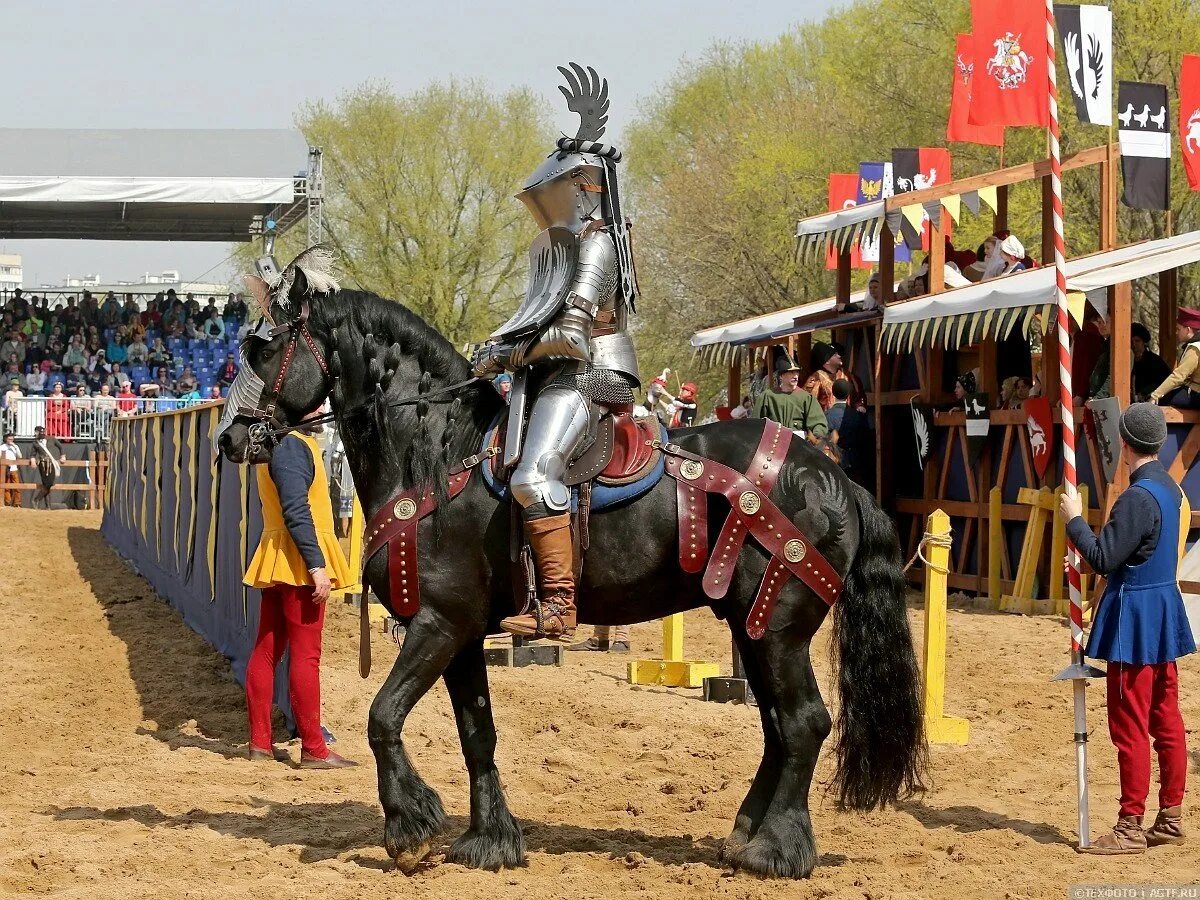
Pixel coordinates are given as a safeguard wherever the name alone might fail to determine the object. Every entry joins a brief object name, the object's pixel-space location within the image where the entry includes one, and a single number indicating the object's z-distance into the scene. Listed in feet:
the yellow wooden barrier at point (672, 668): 33.78
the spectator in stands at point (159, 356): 124.06
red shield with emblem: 46.03
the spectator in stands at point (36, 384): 111.14
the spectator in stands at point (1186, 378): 41.34
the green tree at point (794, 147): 98.27
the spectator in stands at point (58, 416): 95.45
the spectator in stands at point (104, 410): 95.81
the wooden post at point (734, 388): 76.74
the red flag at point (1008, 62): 50.31
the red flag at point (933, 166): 68.72
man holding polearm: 20.67
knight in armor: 19.60
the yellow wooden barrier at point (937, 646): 28.35
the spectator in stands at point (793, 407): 50.57
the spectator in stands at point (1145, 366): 45.60
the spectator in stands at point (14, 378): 108.78
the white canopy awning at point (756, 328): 67.41
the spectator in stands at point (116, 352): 125.08
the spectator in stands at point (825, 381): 56.90
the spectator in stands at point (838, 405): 55.36
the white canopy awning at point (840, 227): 57.11
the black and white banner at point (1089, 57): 49.01
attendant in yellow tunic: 25.85
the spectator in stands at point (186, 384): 107.45
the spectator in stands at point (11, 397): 94.64
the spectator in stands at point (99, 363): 121.70
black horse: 19.92
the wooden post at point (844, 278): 62.69
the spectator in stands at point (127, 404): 97.23
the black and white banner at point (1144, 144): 47.29
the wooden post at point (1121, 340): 43.14
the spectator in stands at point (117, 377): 108.92
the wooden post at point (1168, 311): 49.90
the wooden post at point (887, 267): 56.59
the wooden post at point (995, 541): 48.11
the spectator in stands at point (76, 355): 121.29
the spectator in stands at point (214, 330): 127.13
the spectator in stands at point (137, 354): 124.55
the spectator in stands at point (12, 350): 118.93
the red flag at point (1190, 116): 51.11
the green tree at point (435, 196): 162.20
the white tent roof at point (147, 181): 107.34
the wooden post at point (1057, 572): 44.83
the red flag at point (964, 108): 56.75
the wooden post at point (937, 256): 52.26
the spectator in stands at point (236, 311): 132.57
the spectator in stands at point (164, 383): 110.83
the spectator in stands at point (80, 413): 95.71
